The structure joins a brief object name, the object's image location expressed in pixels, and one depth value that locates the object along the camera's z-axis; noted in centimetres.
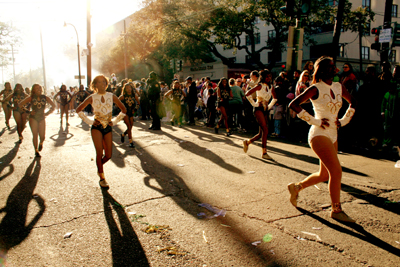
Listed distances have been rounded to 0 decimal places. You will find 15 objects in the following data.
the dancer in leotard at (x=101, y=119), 566
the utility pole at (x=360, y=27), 3020
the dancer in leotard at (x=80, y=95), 2089
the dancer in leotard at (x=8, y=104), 1315
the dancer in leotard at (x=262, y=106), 775
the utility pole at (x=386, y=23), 1386
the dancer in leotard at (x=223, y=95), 1114
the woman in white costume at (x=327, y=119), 394
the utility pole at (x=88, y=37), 2469
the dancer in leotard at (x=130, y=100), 991
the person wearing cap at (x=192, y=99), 1560
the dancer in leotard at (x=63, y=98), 1625
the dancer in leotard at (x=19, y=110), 1126
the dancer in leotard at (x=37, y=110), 863
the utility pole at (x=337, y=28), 1483
